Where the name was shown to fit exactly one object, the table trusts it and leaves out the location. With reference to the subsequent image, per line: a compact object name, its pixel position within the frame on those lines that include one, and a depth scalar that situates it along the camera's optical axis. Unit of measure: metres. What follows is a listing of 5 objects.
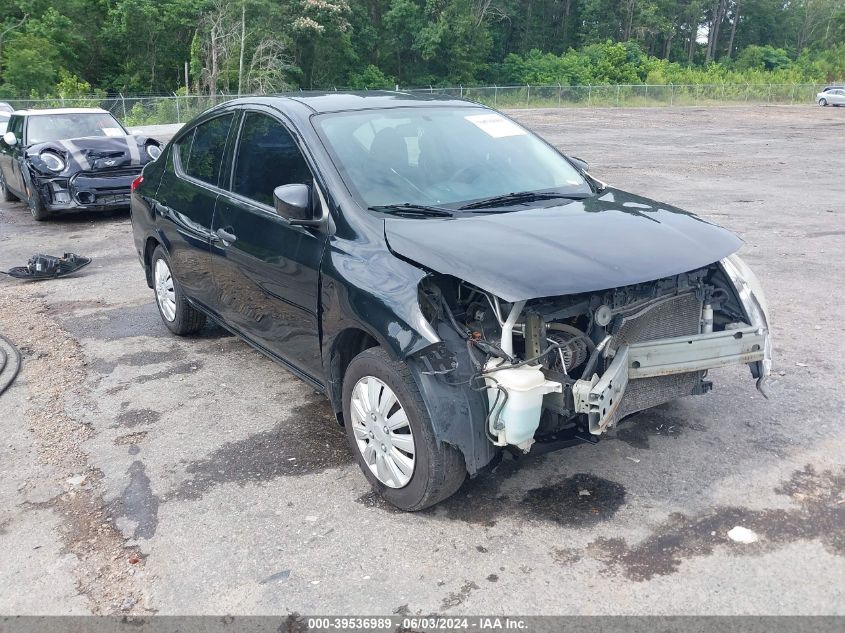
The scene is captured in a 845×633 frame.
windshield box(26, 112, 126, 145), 12.41
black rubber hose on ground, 5.46
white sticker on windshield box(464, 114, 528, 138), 4.94
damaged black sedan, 3.40
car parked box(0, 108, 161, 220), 11.37
